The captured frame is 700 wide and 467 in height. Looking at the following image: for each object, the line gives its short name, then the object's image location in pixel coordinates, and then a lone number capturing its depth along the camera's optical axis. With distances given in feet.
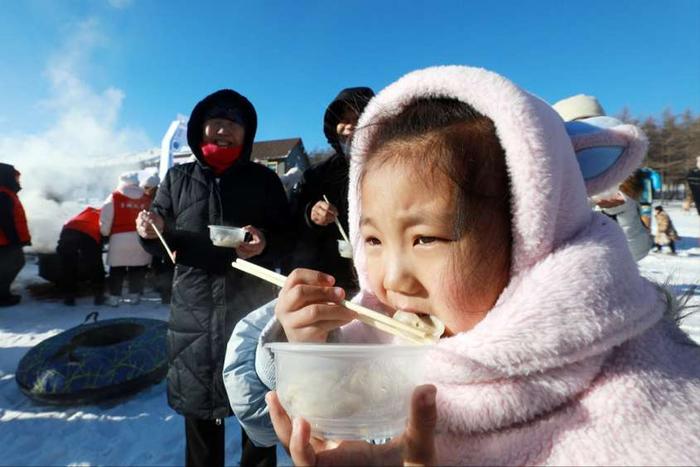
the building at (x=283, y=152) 102.92
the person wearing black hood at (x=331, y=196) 9.65
